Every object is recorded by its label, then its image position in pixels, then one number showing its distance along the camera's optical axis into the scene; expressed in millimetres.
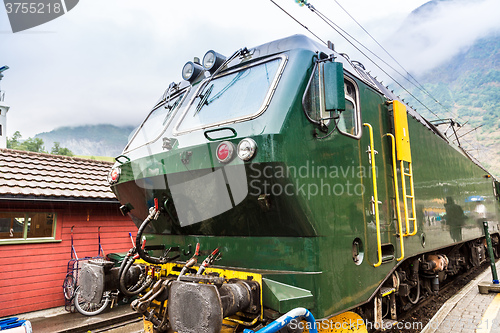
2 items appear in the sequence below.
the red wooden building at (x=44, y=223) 7176
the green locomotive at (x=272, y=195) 2760
